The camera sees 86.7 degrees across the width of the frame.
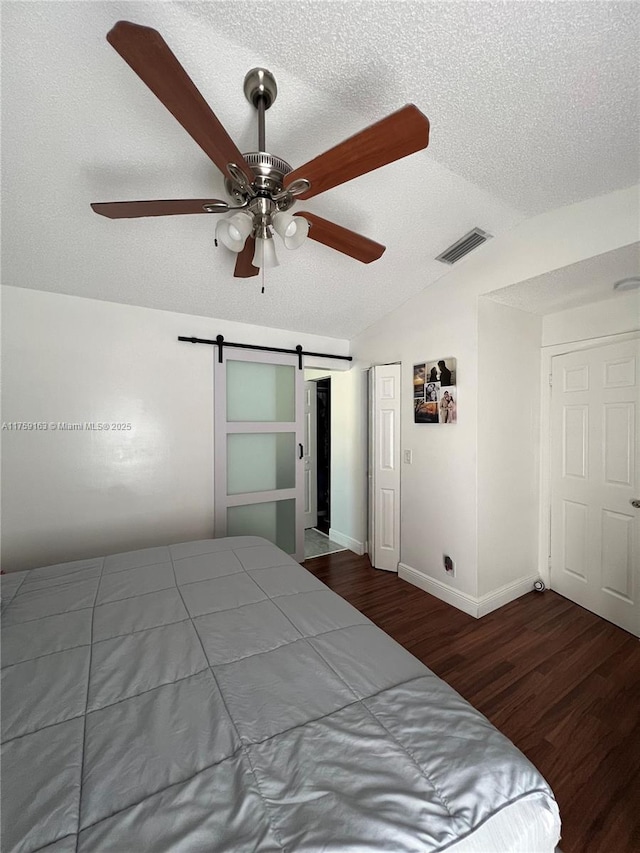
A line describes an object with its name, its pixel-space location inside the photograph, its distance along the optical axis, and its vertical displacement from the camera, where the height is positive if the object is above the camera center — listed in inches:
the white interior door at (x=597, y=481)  94.5 -18.0
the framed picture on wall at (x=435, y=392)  108.7 +10.1
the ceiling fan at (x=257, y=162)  33.6 +34.7
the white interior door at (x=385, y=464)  131.0 -16.3
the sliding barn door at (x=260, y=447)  123.4 -9.9
